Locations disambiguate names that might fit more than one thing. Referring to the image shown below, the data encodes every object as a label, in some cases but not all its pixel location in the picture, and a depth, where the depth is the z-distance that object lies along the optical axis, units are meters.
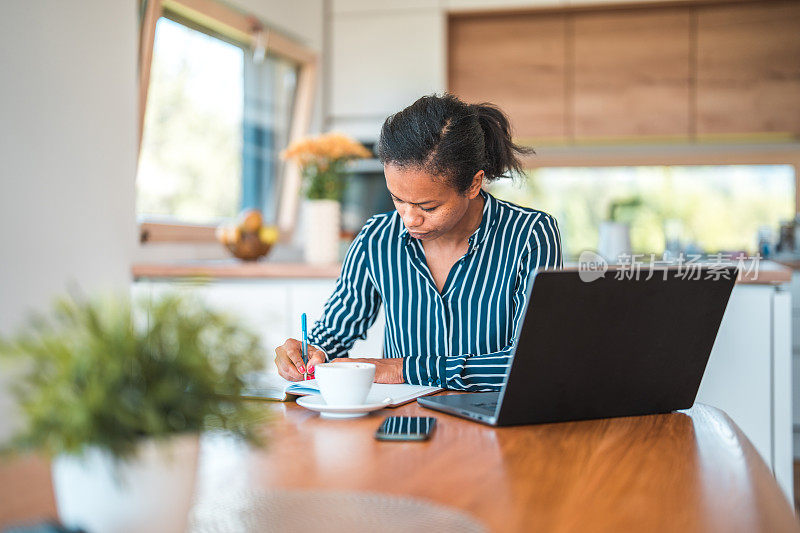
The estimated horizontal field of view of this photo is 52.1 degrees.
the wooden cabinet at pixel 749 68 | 4.22
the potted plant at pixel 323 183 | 3.30
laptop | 1.03
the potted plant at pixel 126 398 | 0.55
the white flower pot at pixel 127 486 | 0.57
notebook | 1.29
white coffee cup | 1.15
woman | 1.67
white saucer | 1.15
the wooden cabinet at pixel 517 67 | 4.39
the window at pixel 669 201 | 4.43
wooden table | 0.74
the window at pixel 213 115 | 3.17
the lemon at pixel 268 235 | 3.24
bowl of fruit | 3.20
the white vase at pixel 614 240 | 3.46
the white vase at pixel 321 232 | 3.34
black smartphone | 1.01
